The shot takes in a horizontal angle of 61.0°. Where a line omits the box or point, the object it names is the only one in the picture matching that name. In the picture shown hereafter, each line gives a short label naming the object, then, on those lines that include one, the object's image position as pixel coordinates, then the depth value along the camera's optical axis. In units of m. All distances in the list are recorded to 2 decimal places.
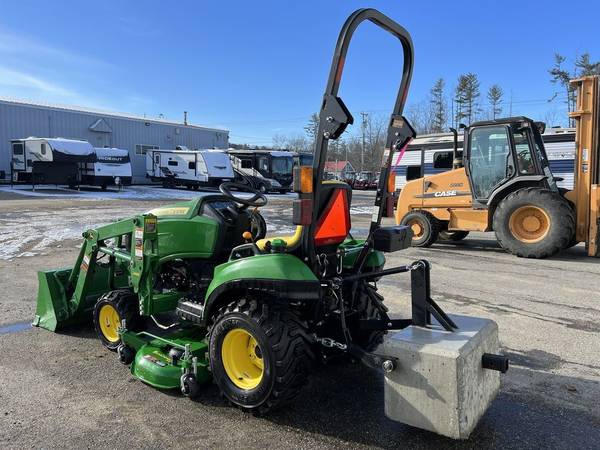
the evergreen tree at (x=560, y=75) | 38.56
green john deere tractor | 3.06
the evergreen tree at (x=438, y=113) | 55.15
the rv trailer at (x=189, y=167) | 30.80
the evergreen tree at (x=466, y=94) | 55.16
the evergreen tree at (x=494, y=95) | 58.00
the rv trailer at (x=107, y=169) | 27.92
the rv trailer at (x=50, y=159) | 26.05
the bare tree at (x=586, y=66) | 35.34
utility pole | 55.05
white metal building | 31.70
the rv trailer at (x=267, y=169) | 31.48
